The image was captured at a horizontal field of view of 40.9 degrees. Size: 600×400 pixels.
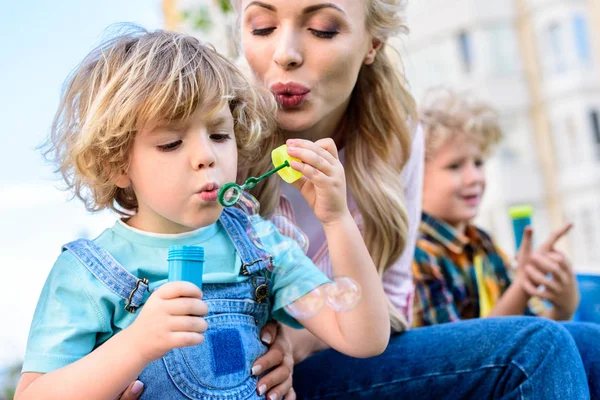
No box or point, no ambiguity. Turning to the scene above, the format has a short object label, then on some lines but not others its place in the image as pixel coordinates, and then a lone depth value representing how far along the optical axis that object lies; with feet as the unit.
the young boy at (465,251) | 8.82
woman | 5.96
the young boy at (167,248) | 4.67
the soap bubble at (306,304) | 5.53
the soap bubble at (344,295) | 5.32
